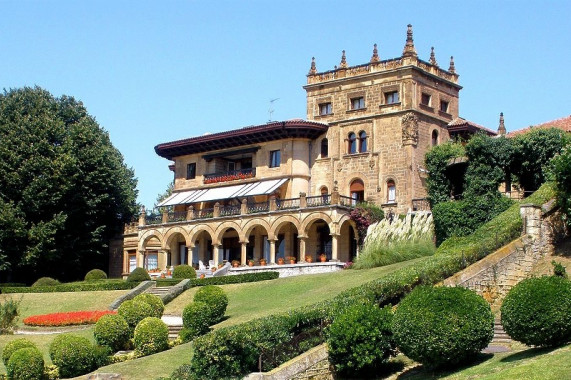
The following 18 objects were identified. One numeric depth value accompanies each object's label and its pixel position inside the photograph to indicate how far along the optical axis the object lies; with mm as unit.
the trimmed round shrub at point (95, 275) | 55281
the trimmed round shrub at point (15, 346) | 31094
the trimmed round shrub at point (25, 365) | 29625
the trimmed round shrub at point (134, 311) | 35125
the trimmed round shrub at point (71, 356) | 30719
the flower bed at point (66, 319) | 40469
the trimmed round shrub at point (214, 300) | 35156
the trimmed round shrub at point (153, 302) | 36844
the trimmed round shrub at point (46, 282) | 52719
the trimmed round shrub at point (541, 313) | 21391
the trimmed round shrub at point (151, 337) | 32469
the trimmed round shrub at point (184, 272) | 50625
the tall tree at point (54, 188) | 54531
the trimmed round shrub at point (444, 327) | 21906
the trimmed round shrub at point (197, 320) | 34281
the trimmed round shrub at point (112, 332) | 33531
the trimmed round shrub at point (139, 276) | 50650
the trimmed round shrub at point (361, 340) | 23656
